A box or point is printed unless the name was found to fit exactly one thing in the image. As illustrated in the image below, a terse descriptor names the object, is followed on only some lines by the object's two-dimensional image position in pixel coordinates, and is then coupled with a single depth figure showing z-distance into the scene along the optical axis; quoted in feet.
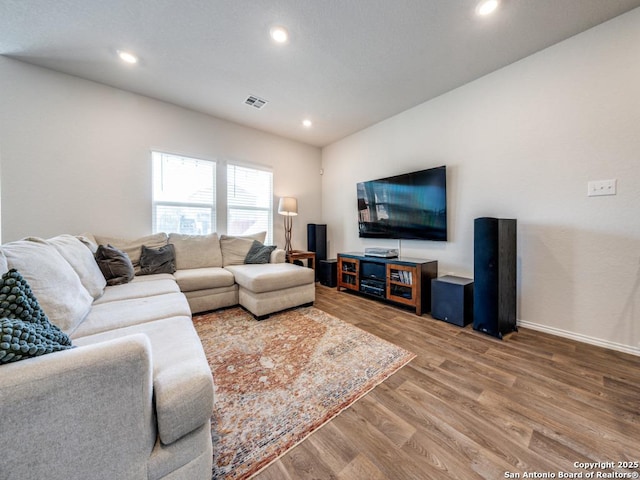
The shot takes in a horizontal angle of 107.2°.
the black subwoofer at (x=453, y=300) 7.63
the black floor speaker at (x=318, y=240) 14.11
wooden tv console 8.82
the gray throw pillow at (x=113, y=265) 7.22
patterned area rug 3.57
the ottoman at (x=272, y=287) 8.16
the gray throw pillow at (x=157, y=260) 8.72
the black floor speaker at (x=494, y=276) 6.82
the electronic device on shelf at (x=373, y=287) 10.02
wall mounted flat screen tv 9.37
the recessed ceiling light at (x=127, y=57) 7.42
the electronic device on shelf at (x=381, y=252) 10.28
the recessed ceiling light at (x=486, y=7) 5.62
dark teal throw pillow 1.90
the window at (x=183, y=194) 10.43
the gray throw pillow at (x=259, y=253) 10.80
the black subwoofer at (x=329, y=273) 12.92
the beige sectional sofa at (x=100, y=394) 1.83
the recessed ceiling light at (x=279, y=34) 6.42
